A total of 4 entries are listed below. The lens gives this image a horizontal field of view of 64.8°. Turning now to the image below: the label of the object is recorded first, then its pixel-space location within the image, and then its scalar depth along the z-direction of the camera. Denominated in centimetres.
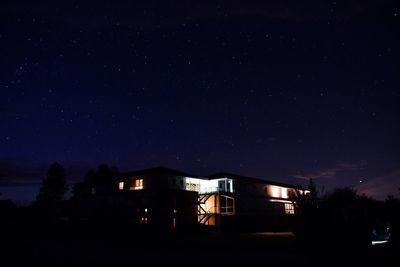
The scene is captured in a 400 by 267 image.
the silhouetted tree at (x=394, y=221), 1651
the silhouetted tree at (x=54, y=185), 7150
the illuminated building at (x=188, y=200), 3644
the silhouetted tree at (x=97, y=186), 4293
